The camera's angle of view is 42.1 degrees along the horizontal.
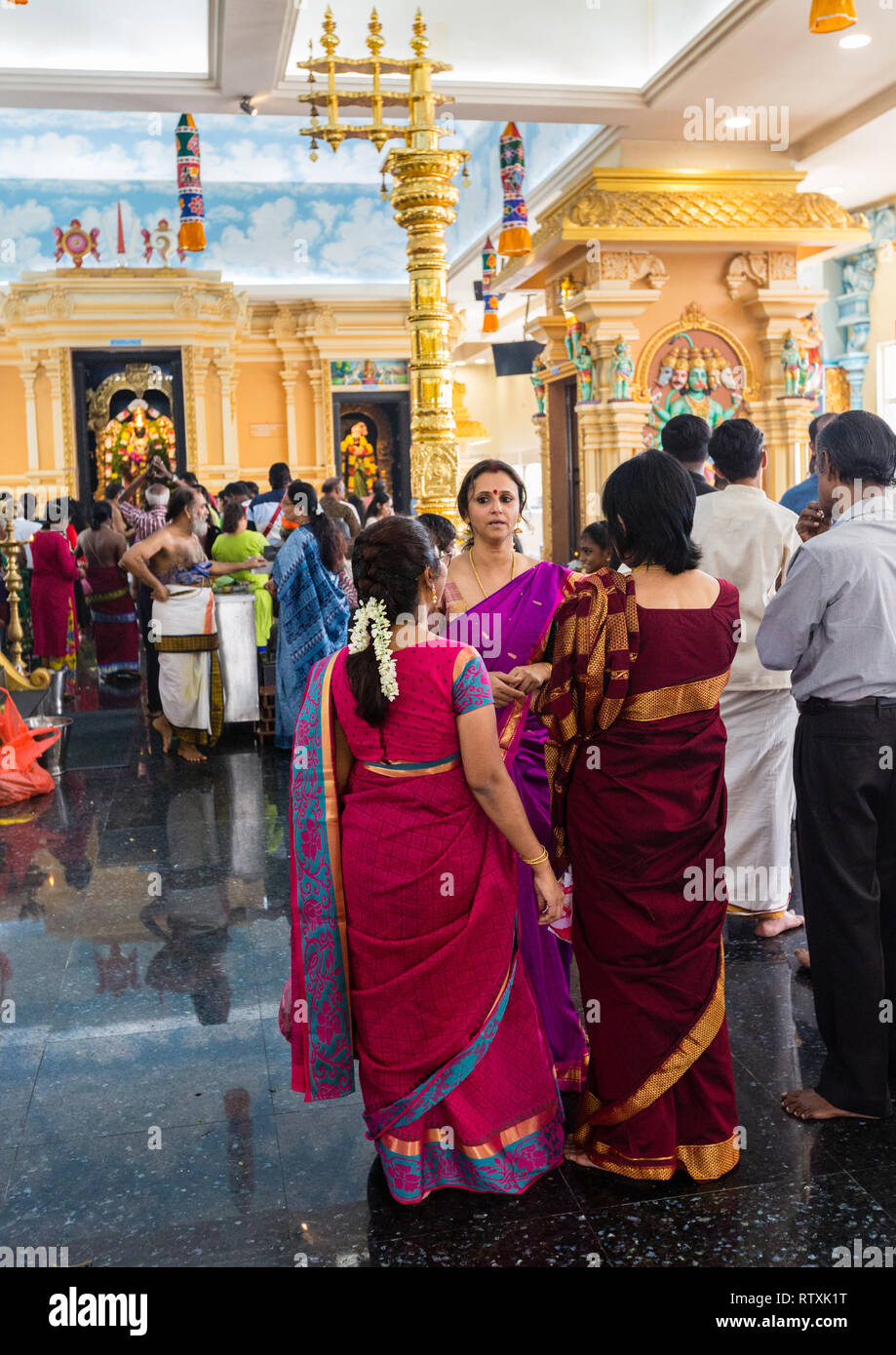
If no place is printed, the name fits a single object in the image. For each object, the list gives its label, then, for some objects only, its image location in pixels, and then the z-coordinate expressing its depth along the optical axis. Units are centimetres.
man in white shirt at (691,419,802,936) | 358
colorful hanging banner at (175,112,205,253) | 724
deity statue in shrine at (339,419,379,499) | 1590
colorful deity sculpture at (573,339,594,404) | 834
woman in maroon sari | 225
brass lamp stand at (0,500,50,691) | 796
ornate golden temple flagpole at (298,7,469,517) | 537
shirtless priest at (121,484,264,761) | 625
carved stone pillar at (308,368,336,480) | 1520
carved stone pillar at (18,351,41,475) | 1407
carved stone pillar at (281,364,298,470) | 1513
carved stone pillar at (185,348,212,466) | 1432
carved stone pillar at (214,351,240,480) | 1456
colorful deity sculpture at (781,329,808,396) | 842
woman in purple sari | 258
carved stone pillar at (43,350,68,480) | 1403
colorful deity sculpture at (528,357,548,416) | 944
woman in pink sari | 218
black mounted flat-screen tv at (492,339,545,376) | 1261
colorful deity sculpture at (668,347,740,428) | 838
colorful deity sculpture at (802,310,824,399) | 856
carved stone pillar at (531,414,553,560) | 959
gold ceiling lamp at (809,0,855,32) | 418
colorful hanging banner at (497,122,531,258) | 721
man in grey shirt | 248
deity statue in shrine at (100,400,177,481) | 1493
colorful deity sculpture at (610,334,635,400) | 810
